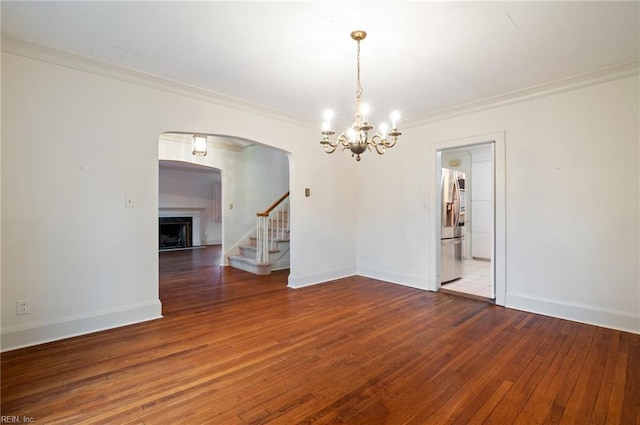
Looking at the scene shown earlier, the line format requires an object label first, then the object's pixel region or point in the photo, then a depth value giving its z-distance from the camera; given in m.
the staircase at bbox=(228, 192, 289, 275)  5.84
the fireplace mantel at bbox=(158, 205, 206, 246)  9.30
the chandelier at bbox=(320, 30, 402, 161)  2.47
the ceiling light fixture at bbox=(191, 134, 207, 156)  5.31
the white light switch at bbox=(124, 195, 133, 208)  3.11
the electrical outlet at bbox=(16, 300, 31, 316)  2.57
